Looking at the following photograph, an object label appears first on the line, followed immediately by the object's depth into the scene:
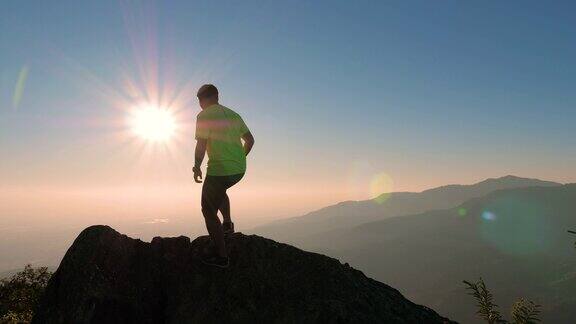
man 8.01
